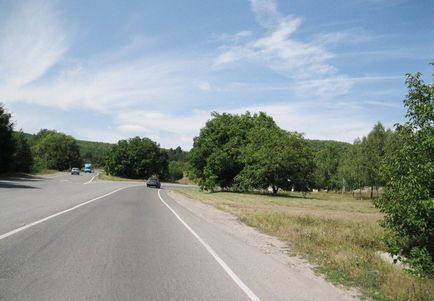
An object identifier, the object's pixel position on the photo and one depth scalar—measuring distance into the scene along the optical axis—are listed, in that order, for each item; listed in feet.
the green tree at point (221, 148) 196.65
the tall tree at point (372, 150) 206.49
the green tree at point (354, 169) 212.02
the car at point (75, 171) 311.54
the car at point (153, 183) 199.22
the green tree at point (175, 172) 501.56
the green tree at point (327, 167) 347.15
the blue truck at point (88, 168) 424.46
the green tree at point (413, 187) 33.06
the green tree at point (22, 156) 230.07
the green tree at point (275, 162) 175.09
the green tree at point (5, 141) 182.60
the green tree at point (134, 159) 375.66
